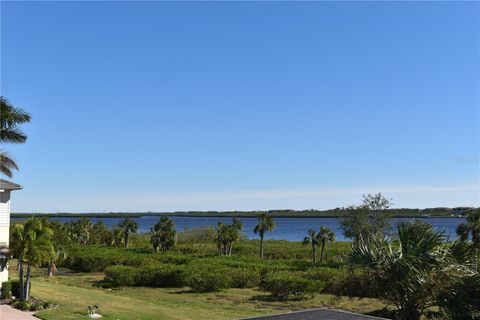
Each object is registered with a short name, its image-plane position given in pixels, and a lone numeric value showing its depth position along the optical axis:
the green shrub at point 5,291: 29.84
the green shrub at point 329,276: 37.56
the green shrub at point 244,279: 41.60
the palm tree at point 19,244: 29.27
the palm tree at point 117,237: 87.44
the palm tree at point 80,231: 84.94
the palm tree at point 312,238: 62.18
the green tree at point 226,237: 69.75
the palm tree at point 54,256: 31.34
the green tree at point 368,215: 58.78
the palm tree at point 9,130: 28.23
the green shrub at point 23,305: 26.84
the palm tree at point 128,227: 86.69
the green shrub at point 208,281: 39.75
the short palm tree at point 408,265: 12.74
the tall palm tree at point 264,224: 73.12
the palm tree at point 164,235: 74.12
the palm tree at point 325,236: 62.56
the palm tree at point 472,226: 44.19
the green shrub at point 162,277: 43.16
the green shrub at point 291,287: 36.34
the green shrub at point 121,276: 43.66
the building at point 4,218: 30.28
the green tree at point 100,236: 90.62
